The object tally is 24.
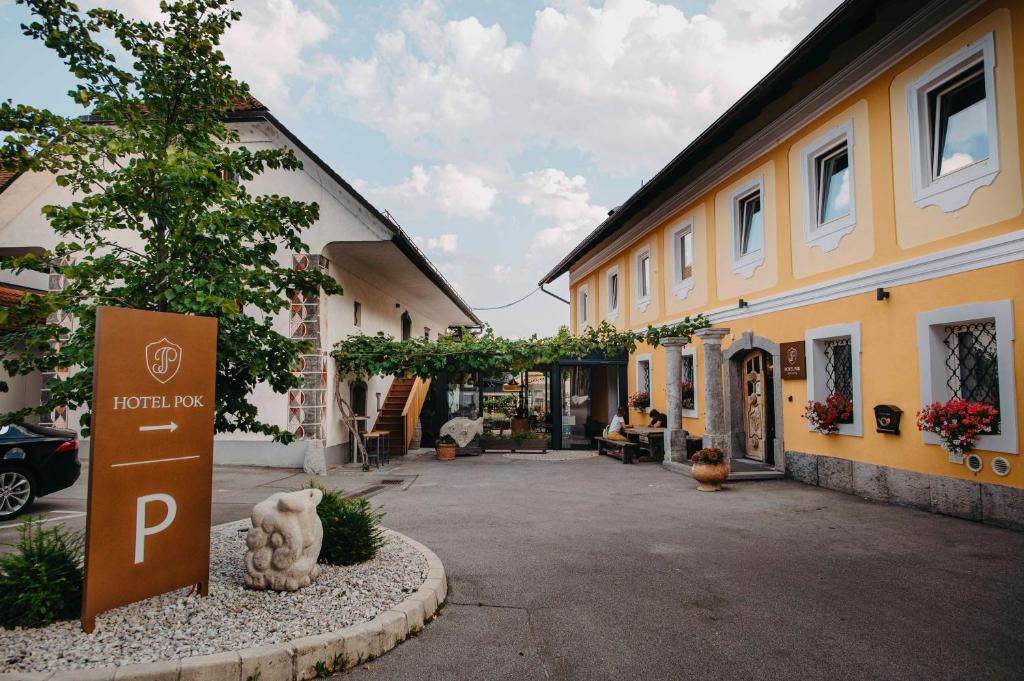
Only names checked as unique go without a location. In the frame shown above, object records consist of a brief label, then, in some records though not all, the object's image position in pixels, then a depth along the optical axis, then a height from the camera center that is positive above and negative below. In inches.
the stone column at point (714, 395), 423.8 -12.1
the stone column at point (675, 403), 477.7 -20.5
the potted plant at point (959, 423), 261.9 -20.9
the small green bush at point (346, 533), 189.9 -51.6
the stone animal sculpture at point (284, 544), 164.6 -47.4
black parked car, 283.0 -42.7
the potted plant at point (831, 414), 353.7 -22.0
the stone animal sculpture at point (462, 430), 588.7 -51.7
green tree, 158.8 +51.5
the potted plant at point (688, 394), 553.9 -14.8
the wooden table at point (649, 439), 524.7 -54.8
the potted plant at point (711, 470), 365.4 -57.3
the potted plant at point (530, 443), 619.8 -68.7
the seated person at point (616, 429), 576.0 -51.7
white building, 479.2 +113.6
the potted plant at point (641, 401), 636.1 -24.8
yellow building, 265.4 +76.5
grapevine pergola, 521.0 +23.4
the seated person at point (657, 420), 570.3 -40.5
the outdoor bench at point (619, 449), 526.9 -68.0
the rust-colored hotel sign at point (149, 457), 140.1 -20.1
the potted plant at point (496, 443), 623.8 -69.2
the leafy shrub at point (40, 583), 139.6 -50.2
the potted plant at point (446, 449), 567.2 -68.4
